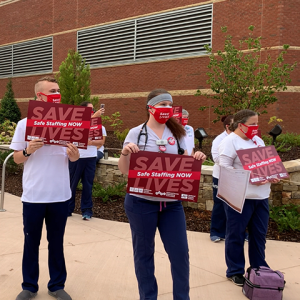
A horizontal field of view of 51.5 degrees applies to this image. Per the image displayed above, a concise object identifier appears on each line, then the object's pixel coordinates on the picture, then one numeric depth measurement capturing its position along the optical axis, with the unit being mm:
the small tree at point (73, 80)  10355
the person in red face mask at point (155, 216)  2669
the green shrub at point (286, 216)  5223
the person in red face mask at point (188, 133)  2917
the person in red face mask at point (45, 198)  2935
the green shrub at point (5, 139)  11071
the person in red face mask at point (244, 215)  3456
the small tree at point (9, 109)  18446
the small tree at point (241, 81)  8541
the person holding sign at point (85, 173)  5584
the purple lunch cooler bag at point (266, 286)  3189
